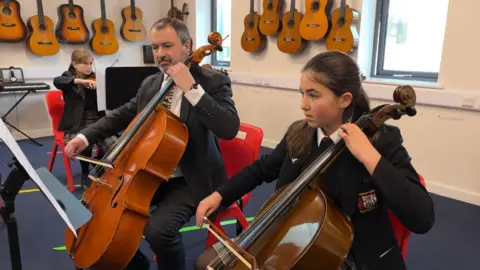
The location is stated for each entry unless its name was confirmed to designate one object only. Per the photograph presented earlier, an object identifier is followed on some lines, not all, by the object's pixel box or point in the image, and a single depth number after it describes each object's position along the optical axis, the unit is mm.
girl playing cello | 1067
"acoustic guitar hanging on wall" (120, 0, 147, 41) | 5445
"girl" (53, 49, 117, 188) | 3109
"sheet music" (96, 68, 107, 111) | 2879
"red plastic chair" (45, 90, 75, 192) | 3217
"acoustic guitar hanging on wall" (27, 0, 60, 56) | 4641
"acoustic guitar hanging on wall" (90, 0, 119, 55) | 5172
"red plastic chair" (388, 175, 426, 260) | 1290
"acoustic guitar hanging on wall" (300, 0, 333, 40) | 3727
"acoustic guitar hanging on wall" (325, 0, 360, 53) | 3594
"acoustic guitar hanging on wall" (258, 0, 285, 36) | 4164
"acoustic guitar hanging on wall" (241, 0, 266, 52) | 4414
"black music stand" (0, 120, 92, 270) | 1093
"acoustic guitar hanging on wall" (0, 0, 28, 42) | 4418
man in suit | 1648
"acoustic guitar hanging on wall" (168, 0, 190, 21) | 5730
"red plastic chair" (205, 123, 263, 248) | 1835
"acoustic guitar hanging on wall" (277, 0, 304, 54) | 4004
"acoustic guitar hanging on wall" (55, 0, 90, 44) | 4883
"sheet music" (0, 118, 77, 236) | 1049
